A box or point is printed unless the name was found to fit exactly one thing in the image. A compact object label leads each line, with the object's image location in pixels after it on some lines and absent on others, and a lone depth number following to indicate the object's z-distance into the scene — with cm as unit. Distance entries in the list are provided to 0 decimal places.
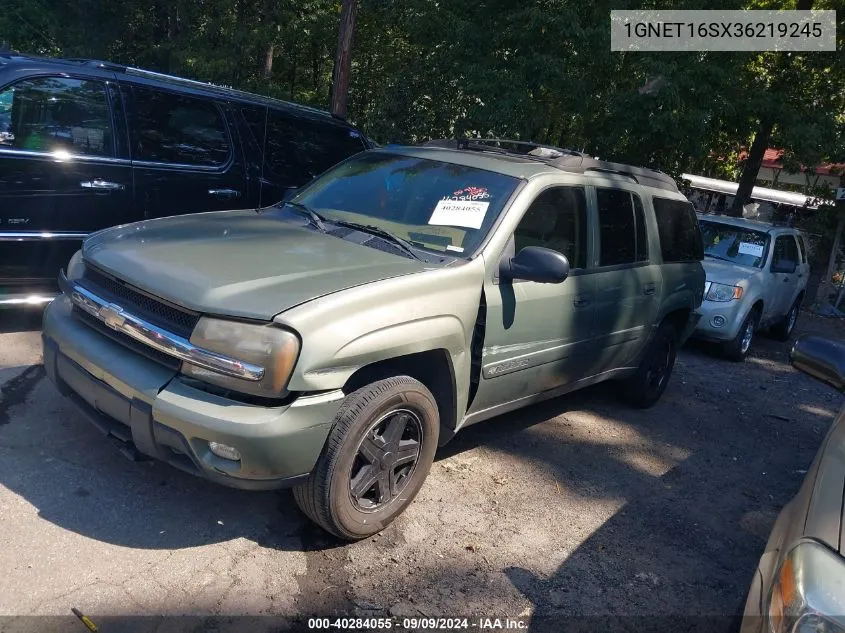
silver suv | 788
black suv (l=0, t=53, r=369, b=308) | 493
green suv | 282
